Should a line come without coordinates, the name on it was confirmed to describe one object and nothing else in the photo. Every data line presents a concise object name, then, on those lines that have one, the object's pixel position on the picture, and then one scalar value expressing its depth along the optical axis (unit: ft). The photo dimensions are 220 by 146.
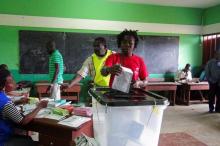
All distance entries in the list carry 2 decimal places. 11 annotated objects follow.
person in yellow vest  9.89
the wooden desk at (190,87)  22.00
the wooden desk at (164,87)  21.67
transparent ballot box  4.89
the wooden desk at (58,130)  6.86
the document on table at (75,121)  6.98
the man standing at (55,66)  13.67
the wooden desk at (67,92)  19.33
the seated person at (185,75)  22.99
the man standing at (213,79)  19.19
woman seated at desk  6.84
